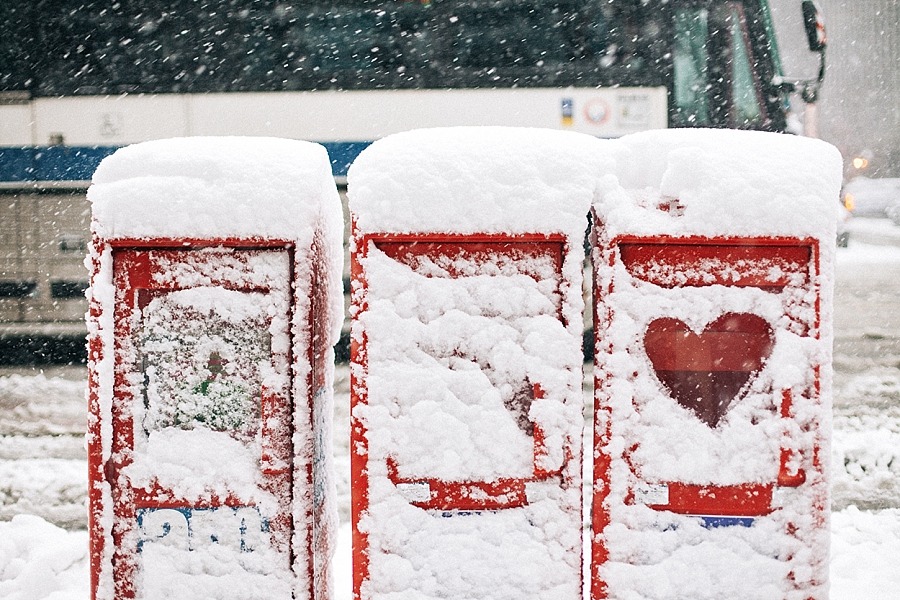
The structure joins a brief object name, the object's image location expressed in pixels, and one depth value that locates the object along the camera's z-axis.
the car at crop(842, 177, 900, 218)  48.44
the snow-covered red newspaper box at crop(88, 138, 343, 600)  4.23
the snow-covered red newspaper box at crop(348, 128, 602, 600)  4.10
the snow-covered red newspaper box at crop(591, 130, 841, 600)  4.12
